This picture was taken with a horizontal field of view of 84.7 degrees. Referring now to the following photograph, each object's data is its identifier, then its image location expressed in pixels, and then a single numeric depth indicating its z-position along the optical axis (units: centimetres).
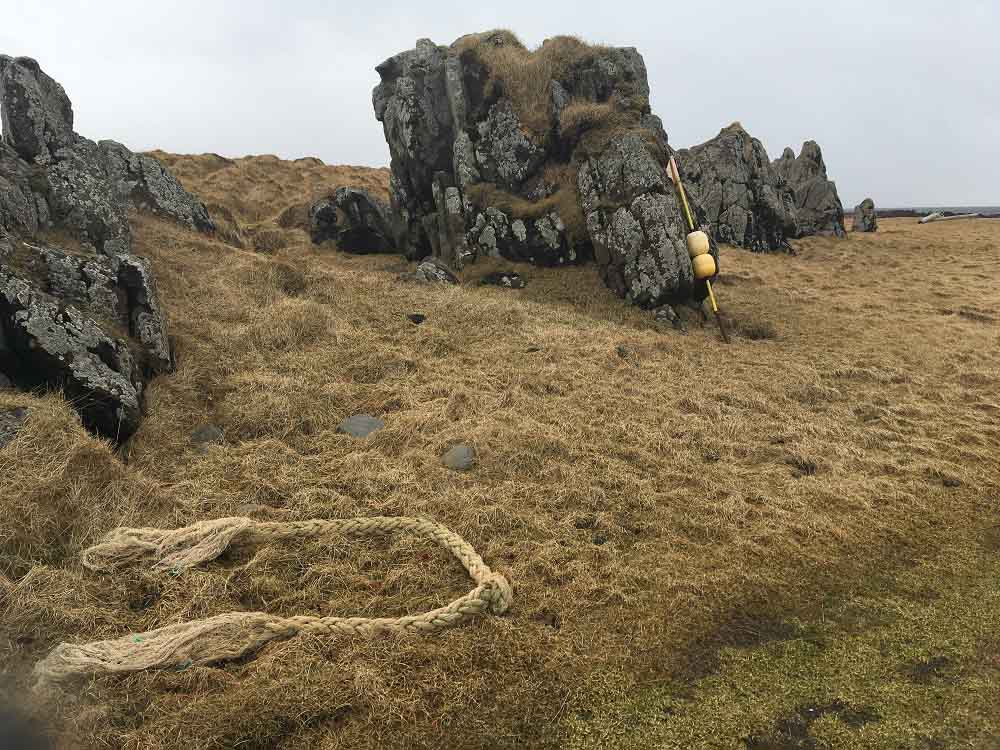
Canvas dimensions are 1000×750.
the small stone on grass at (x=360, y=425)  888
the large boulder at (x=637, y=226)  1546
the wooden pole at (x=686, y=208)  1458
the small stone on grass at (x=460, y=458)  796
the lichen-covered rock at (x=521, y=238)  1772
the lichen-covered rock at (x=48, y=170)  1141
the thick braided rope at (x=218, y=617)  444
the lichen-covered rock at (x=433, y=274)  1744
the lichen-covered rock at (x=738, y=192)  3080
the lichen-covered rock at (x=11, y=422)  645
